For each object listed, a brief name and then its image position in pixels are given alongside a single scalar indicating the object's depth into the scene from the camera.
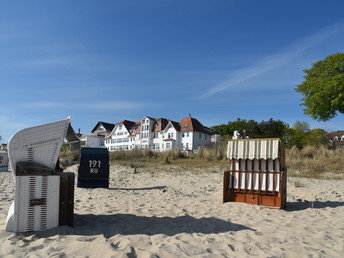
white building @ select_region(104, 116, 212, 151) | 52.69
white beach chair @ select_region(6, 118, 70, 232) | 4.56
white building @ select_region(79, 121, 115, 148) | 67.50
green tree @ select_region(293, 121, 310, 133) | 48.58
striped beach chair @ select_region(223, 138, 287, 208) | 8.15
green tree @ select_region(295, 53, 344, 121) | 29.28
